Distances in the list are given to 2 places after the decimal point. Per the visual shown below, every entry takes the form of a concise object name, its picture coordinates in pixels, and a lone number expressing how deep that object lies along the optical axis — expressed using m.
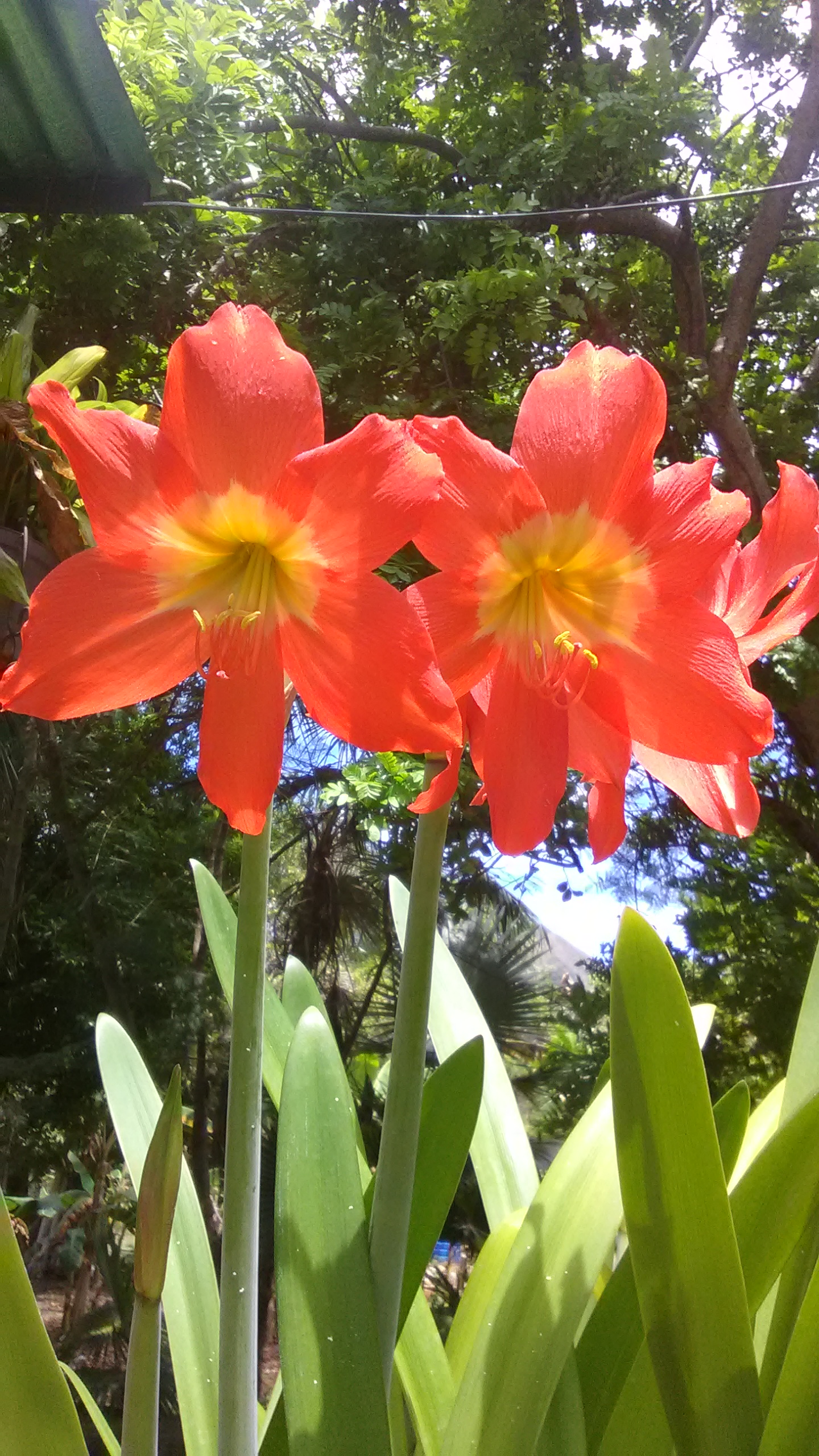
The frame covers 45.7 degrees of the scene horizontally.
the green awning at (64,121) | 0.87
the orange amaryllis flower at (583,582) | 0.26
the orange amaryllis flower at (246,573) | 0.25
